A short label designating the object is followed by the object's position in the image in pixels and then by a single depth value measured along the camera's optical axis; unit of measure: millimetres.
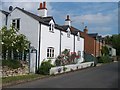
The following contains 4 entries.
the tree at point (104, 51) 63562
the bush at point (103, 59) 51178
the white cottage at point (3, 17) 27578
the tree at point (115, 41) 95462
